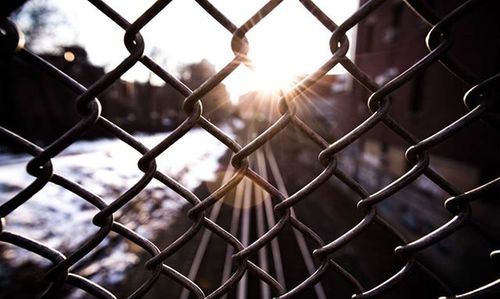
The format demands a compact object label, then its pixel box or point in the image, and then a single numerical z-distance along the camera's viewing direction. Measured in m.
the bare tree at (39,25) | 19.97
